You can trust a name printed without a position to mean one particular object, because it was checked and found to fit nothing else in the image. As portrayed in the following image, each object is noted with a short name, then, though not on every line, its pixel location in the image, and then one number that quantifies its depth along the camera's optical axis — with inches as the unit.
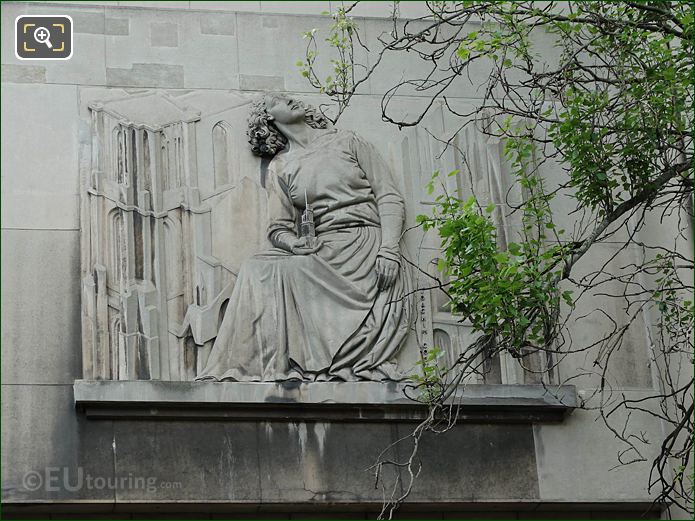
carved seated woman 465.7
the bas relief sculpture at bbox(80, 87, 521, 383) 465.4
